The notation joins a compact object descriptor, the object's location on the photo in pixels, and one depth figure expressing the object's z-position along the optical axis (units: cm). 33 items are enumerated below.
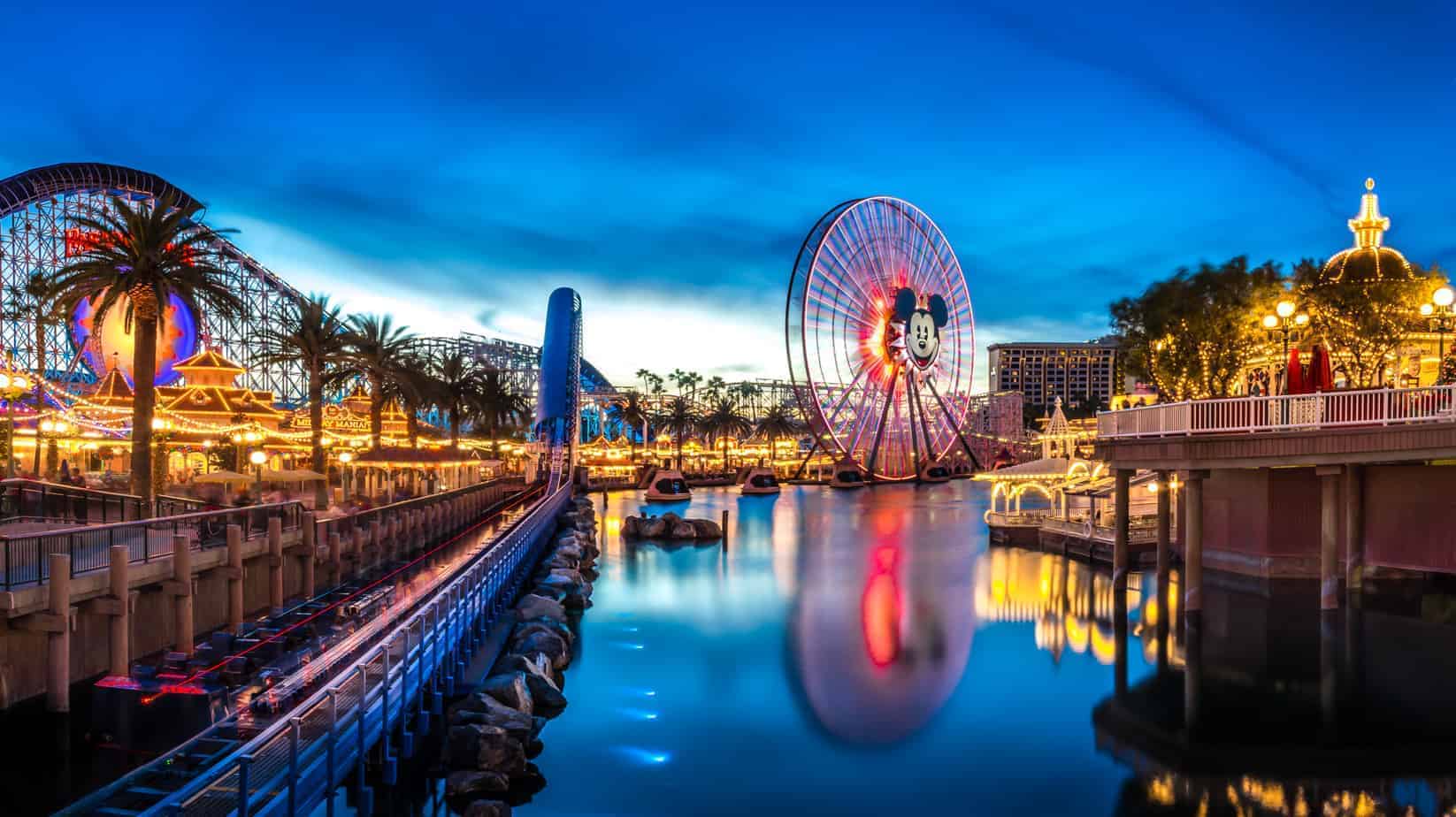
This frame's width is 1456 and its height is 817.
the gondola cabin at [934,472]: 9994
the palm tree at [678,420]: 10212
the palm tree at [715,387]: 14000
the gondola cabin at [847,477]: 9019
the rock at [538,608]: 2108
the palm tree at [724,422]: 10975
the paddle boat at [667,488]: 6619
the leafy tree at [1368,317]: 3034
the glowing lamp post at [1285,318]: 2259
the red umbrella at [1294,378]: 2264
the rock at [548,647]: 1833
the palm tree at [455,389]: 5566
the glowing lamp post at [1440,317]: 2701
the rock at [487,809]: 1131
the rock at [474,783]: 1204
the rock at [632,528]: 4444
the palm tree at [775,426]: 11806
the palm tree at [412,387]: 4203
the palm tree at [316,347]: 3356
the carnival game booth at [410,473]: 3856
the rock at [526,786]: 1247
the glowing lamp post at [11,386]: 2350
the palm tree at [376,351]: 3856
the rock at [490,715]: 1320
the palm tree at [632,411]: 10219
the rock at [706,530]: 4328
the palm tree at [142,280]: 2206
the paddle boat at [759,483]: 7862
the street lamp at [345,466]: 4609
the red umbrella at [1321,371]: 2225
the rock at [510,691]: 1413
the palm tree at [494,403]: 6606
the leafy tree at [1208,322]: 3497
